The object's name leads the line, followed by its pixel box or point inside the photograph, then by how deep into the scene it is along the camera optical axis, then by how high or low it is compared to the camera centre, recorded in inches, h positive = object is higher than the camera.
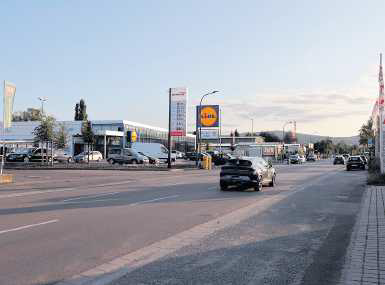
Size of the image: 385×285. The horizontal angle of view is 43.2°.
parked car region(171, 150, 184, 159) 3707.2 +23.6
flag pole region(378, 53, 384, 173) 1017.5 +95.5
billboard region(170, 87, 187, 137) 2177.7 +215.7
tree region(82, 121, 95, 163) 2315.5 +112.8
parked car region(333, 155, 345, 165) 2753.4 -7.4
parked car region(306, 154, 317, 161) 3869.8 +8.6
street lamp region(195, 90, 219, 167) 2324.9 +211.9
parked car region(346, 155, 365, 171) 1819.1 -16.1
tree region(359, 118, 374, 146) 3054.6 +177.6
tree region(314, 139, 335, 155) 6476.4 +165.0
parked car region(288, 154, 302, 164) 3014.3 -3.2
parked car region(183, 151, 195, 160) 3194.4 +20.1
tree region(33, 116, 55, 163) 1809.8 +102.2
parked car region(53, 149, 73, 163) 2229.3 +7.0
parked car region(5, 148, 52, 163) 2162.9 +10.5
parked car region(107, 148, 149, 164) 2199.8 -0.7
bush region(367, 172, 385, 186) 915.4 -41.0
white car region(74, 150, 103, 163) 2445.9 +3.5
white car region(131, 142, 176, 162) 2527.1 +42.0
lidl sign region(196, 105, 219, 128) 2655.0 +225.3
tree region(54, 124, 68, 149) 1923.5 +79.6
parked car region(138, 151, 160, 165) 2336.4 -10.2
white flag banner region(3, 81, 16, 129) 1111.0 +129.8
